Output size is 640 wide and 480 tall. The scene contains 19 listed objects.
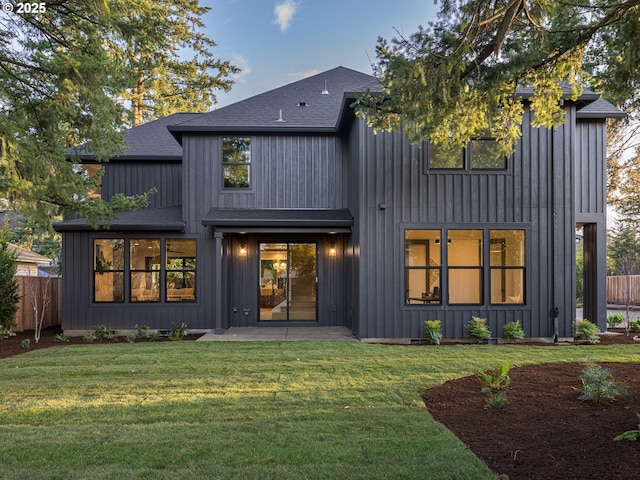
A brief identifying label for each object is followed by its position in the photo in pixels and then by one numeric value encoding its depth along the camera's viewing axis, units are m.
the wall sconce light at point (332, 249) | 11.12
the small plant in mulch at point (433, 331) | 8.38
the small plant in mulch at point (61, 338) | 9.24
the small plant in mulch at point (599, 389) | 4.42
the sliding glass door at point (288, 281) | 11.04
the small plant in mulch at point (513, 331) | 8.60
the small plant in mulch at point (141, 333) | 9.57
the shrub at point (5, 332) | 9.57
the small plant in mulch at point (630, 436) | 3.41
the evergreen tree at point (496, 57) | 4.91
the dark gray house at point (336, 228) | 8.84
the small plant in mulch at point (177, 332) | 9.26
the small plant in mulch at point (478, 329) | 8.48
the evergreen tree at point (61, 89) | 5.90
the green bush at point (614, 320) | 10.84
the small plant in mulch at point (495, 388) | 4.39
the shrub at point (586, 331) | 8.57
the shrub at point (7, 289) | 9.90
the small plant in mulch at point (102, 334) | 9.55
